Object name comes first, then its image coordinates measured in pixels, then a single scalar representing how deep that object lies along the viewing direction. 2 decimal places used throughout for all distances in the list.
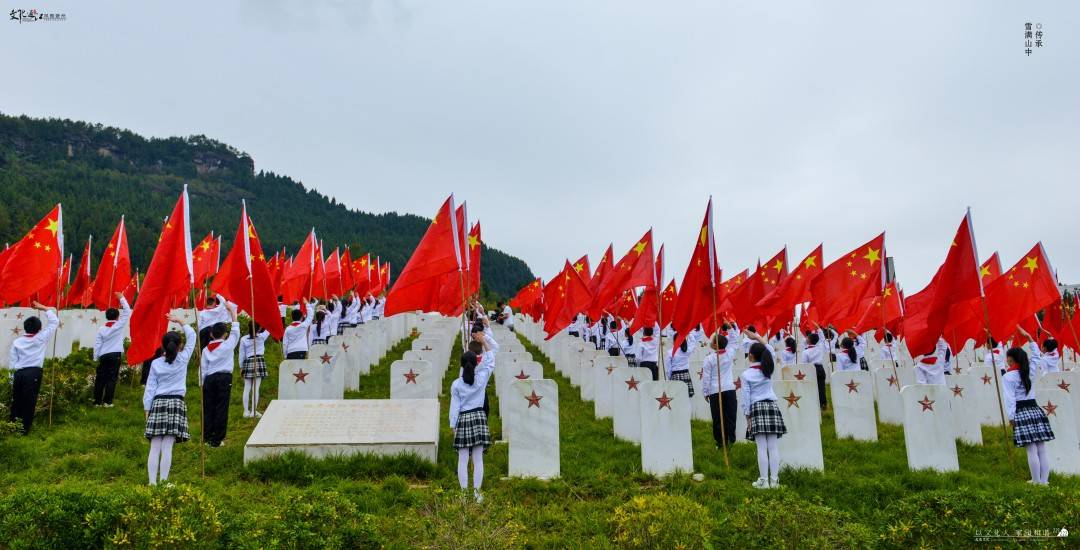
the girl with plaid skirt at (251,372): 10.82
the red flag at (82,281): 15.97
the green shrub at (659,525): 4.37
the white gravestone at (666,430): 7.58
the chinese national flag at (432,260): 9.66
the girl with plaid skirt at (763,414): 7.04
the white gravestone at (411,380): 9.85
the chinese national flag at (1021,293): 10.19
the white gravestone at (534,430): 7.52
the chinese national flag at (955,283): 8.16
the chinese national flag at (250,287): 8.88
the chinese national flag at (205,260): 17.98
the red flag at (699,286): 8.62
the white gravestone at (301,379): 9.73
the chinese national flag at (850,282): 12.64
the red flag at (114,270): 14.54
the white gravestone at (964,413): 9.80
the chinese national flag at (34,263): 10.86
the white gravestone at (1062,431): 8.13
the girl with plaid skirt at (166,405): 6.82
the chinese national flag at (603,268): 17.23
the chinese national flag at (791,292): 13.44
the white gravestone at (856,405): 9.38
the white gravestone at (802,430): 7.74
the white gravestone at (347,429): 7.72
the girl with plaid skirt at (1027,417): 7.32
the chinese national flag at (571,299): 13.89
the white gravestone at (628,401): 9.31
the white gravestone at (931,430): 7.75
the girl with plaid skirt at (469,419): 6.79
